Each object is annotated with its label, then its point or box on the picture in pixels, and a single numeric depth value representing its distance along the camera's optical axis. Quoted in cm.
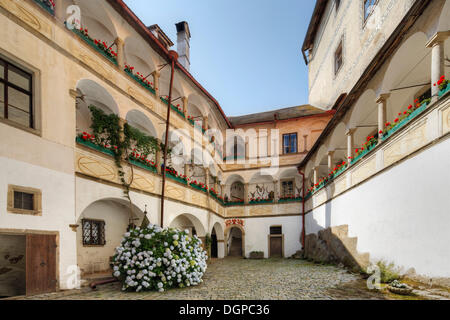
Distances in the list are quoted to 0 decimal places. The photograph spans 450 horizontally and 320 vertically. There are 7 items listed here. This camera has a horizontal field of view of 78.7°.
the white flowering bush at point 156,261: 767
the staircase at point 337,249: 980
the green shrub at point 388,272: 716
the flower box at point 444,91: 555
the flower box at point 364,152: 904
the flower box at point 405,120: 640
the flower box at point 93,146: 827
